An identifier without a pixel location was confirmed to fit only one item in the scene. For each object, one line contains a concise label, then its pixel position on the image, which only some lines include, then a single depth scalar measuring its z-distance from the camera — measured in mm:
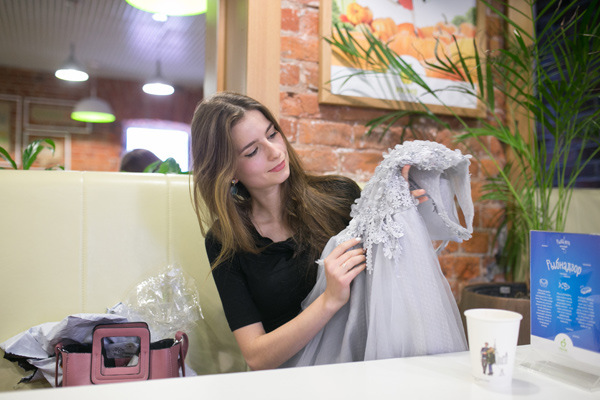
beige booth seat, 1354
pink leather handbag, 1148
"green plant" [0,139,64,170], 1564
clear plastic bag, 1399
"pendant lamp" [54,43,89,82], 3635
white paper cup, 629
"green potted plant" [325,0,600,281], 1610
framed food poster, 1898
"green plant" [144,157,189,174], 1678
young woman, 1323
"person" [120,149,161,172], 2068
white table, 603
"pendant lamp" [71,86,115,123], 3652
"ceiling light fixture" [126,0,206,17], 2125
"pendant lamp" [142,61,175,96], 4164
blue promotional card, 666
